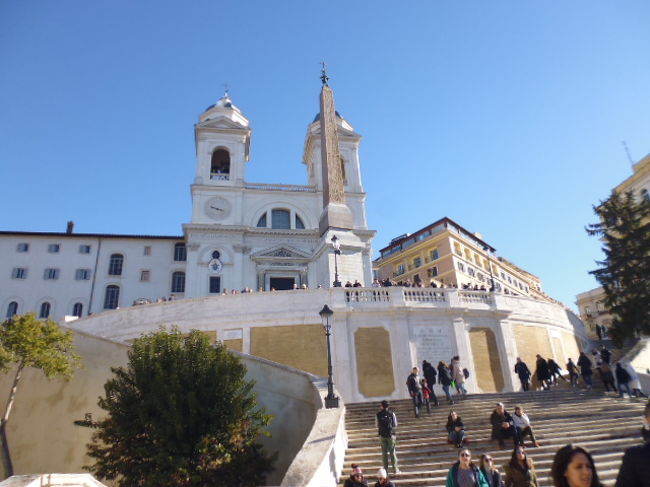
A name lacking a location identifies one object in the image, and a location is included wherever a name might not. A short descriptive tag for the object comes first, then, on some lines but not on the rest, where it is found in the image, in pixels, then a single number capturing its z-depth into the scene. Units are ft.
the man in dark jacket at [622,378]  51.62
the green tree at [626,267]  80.23
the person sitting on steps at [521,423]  33.55
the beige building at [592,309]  178.91
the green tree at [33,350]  51.75
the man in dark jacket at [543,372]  58.29
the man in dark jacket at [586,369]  55.06
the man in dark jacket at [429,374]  49.56
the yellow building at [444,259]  177.47
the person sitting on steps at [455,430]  33.35
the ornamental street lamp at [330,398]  37.45
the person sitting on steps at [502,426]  33.04
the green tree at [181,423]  34.71
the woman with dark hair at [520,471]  22.44
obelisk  83.61
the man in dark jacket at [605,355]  55.95
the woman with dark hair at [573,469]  9.63
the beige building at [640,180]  128.06
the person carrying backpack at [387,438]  30.55
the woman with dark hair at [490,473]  21.93
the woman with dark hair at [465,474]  21.22
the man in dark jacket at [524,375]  57.00
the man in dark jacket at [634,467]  9.50
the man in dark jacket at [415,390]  43.01
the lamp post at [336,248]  74.57
